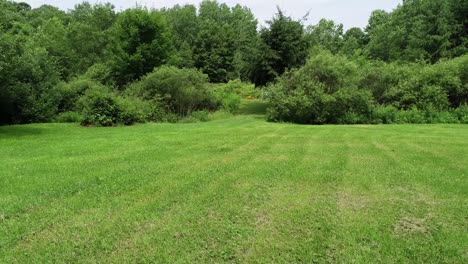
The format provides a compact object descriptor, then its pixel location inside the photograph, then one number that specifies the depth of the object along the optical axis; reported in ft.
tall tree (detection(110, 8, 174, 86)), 82.28
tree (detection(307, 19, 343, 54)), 140.77
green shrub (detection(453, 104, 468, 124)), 52.49
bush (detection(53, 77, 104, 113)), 60.99
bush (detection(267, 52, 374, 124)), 53.93
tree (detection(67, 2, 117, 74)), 100.58
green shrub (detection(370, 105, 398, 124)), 54.85
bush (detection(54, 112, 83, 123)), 55.16
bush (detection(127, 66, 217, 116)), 59.67
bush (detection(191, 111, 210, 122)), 58.90
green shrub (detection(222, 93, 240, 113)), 68.39
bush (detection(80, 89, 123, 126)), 46.93
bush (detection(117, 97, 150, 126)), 48.85
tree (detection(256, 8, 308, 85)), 72.69
